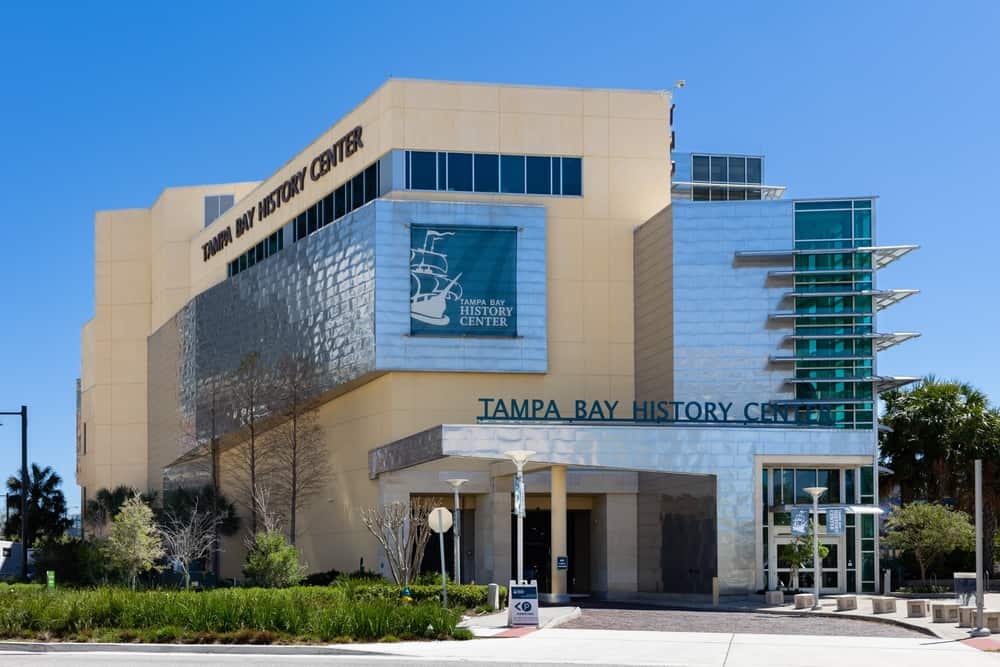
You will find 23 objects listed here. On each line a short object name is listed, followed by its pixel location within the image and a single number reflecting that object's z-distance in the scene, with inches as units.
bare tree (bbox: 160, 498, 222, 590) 2826.5
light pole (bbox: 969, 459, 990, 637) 1375.5
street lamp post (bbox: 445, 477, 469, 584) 1755.3
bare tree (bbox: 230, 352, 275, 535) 3034.0
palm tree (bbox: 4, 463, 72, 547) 4633.4
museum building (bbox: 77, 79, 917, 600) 2203.5
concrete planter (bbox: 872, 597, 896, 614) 1676.9
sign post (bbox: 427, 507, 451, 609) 1668.3
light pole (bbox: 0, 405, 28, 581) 2317.7
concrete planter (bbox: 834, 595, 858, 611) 1759.4
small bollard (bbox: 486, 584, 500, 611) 1712.6
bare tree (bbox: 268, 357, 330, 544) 2878.9
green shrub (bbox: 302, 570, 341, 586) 2373.3
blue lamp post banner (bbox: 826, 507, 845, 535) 2133.4
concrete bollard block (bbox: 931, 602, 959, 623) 1513.3
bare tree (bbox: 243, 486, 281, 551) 2594.5
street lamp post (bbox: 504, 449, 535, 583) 1565.0
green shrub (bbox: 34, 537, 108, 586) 2603.3
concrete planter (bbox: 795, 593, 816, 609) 1856.5
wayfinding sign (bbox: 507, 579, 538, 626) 1450.5
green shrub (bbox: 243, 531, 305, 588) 2096.5
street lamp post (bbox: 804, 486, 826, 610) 1893.5
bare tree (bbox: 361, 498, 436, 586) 2058.3
